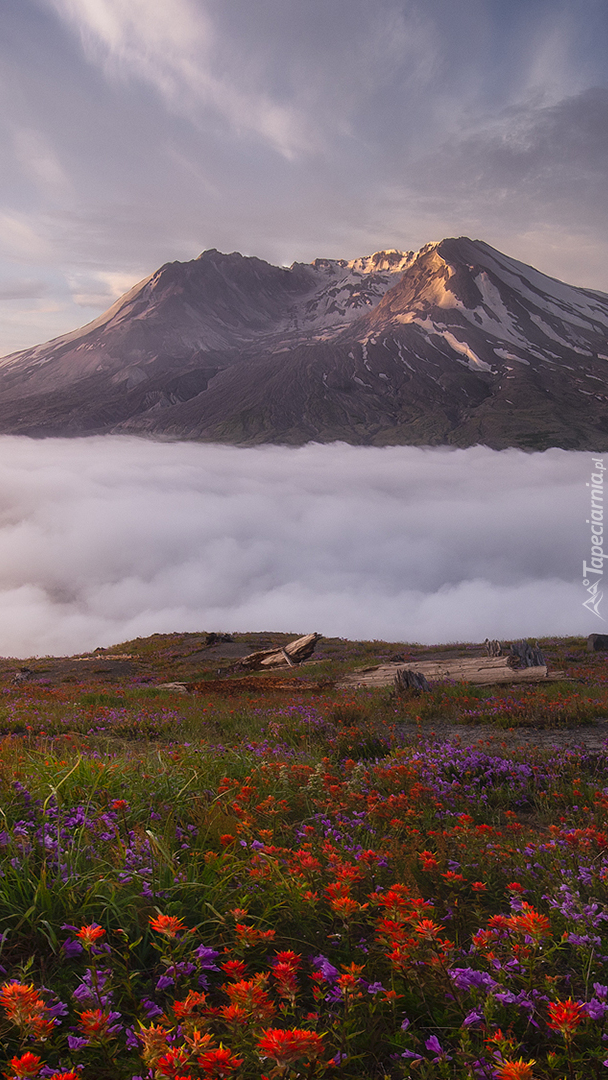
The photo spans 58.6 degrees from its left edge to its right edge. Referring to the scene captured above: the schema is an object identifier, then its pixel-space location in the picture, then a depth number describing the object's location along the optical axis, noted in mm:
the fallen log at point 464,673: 16531
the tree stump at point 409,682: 14344
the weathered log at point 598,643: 31109
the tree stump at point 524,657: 17969
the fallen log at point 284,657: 26422
